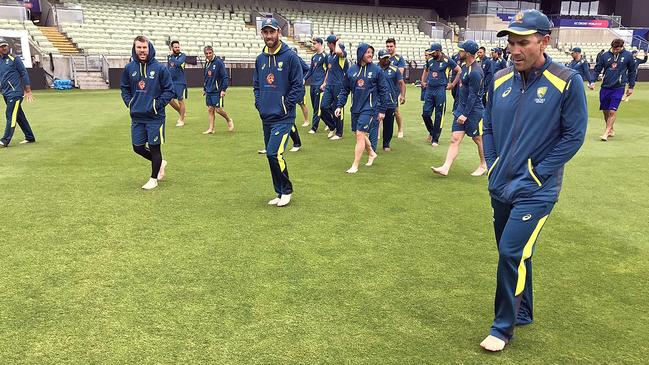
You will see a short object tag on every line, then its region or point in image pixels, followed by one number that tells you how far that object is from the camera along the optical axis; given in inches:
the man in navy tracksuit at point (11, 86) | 385.7
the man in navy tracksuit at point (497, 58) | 516.9
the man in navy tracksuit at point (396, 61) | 409.1
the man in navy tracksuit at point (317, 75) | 480.7
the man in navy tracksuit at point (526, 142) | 114.3
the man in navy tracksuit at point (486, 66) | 366.3
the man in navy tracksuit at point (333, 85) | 423.2
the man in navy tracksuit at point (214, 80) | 453.7
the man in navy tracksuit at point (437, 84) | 420.8
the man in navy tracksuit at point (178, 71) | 512.7
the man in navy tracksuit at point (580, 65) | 542.3
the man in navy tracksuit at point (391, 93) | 366.3
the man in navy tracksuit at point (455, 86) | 434.3
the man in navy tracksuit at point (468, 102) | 307.0
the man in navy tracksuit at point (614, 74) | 432.5
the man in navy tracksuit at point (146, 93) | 266.1
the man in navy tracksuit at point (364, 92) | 317.4
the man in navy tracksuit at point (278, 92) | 246.8
